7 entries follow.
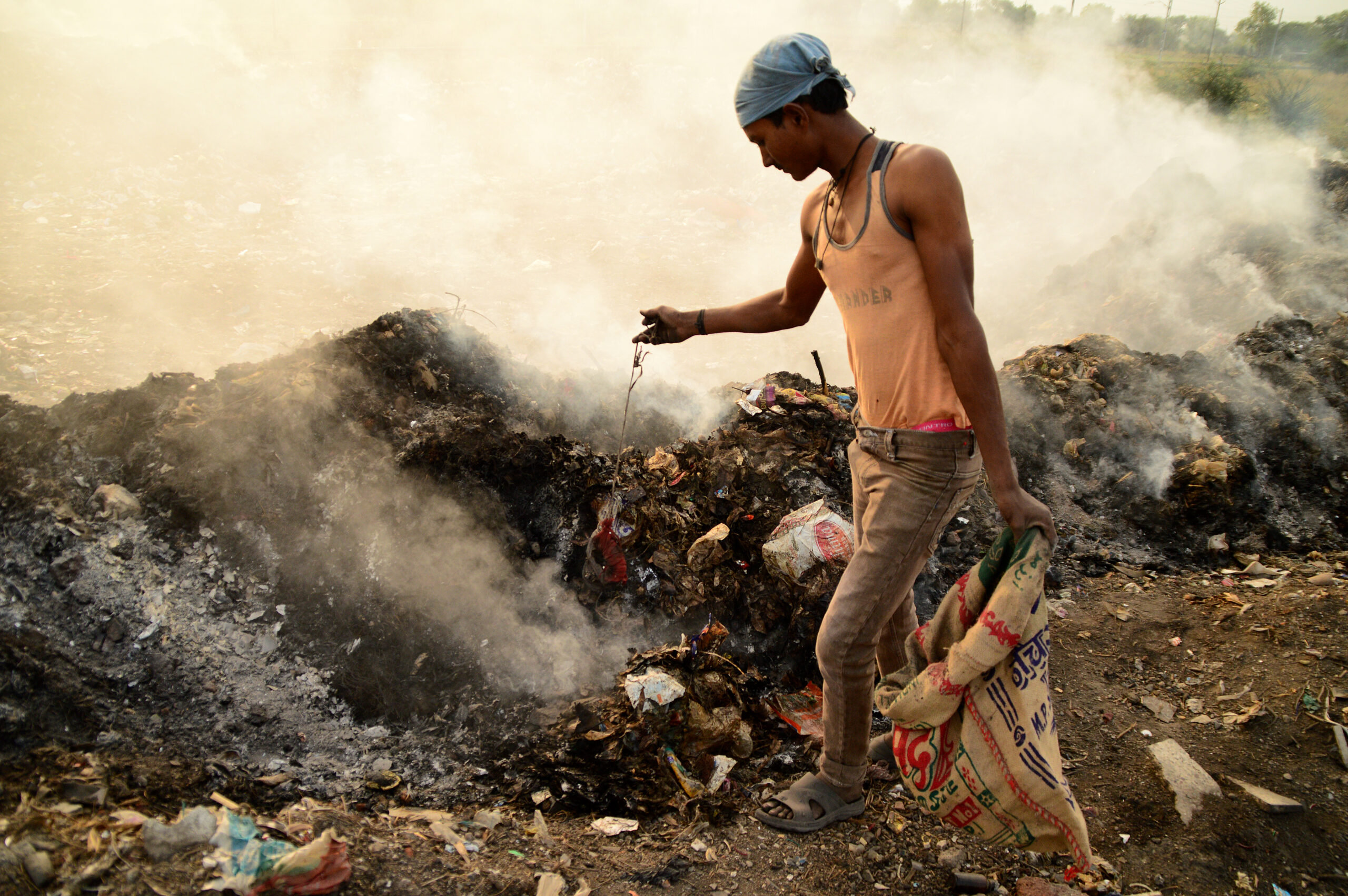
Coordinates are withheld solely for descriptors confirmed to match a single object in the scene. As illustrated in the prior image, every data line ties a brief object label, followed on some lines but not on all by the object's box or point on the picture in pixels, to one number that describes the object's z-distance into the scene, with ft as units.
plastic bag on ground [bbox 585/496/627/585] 10.86
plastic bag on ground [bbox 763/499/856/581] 10.20
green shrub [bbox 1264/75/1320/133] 47.37
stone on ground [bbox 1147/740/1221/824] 7.33
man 5.19
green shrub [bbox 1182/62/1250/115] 49.11
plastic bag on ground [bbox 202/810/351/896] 5.05
